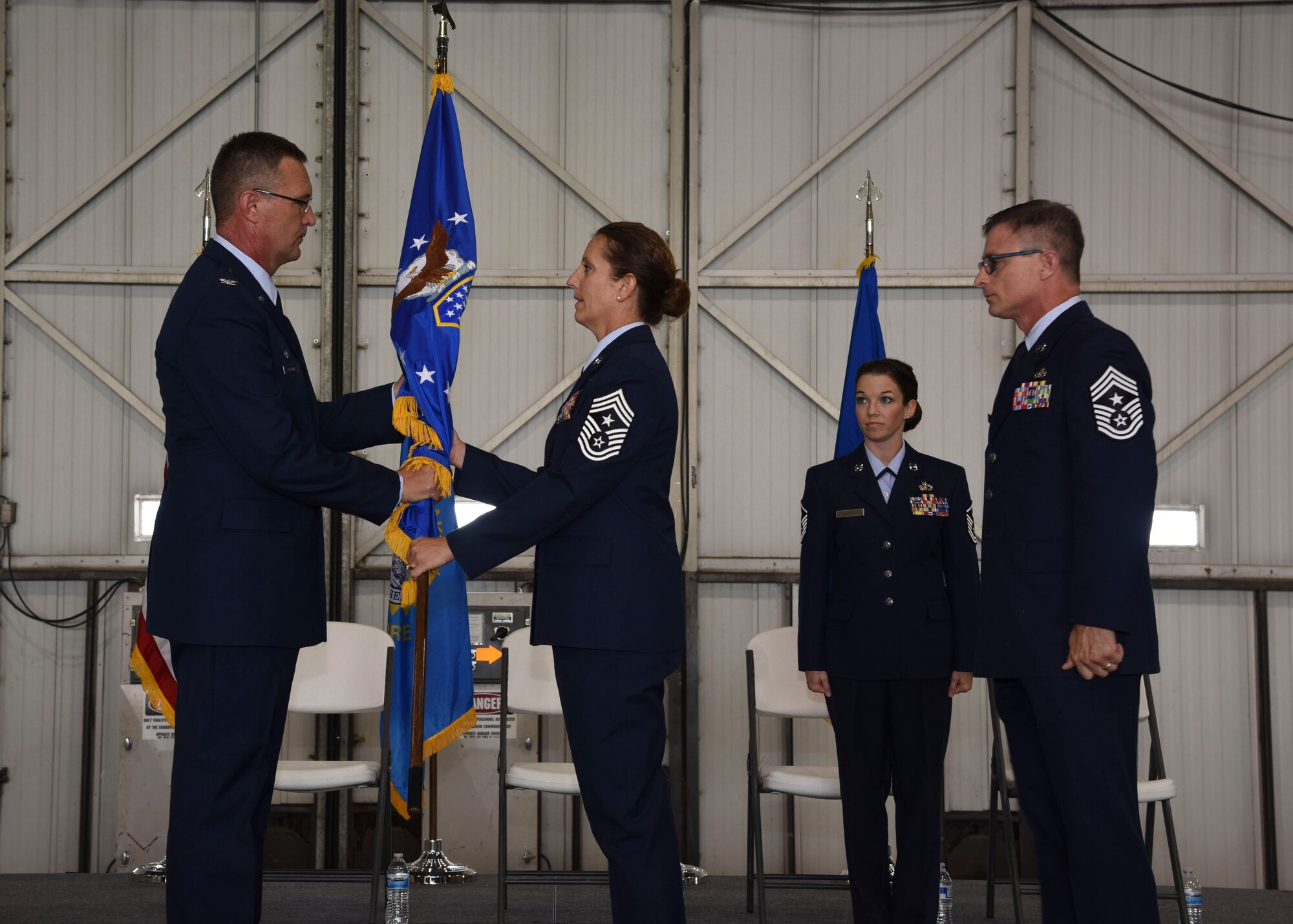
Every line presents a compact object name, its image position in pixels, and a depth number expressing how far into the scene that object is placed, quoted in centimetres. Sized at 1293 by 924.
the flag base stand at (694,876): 449
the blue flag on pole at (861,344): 468
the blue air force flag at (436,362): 361
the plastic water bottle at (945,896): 376
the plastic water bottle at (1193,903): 375
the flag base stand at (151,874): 424
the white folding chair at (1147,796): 364
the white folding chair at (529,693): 393
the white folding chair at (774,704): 384
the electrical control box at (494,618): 519
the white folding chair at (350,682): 375
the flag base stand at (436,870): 445
